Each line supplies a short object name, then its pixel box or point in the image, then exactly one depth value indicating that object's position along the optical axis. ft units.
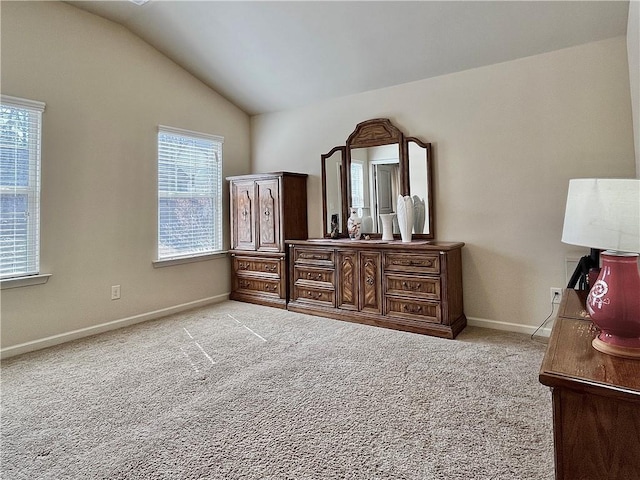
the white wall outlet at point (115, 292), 11.60
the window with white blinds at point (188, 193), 13.07
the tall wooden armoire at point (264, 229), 13.74
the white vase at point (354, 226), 12.91
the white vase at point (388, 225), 12.19
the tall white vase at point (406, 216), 11.57
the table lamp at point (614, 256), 3.54
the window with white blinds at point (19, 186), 9.33
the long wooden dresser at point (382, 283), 10.38
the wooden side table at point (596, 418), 3.08
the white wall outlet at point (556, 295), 9.99
